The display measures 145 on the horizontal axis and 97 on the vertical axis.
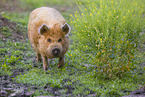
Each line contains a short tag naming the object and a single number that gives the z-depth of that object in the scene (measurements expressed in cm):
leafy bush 1223
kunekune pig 1320
